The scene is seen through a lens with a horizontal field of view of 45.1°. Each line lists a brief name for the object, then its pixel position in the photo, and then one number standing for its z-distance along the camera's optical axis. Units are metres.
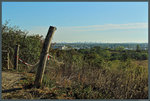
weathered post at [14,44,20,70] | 7.89
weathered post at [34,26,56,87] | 4.68
